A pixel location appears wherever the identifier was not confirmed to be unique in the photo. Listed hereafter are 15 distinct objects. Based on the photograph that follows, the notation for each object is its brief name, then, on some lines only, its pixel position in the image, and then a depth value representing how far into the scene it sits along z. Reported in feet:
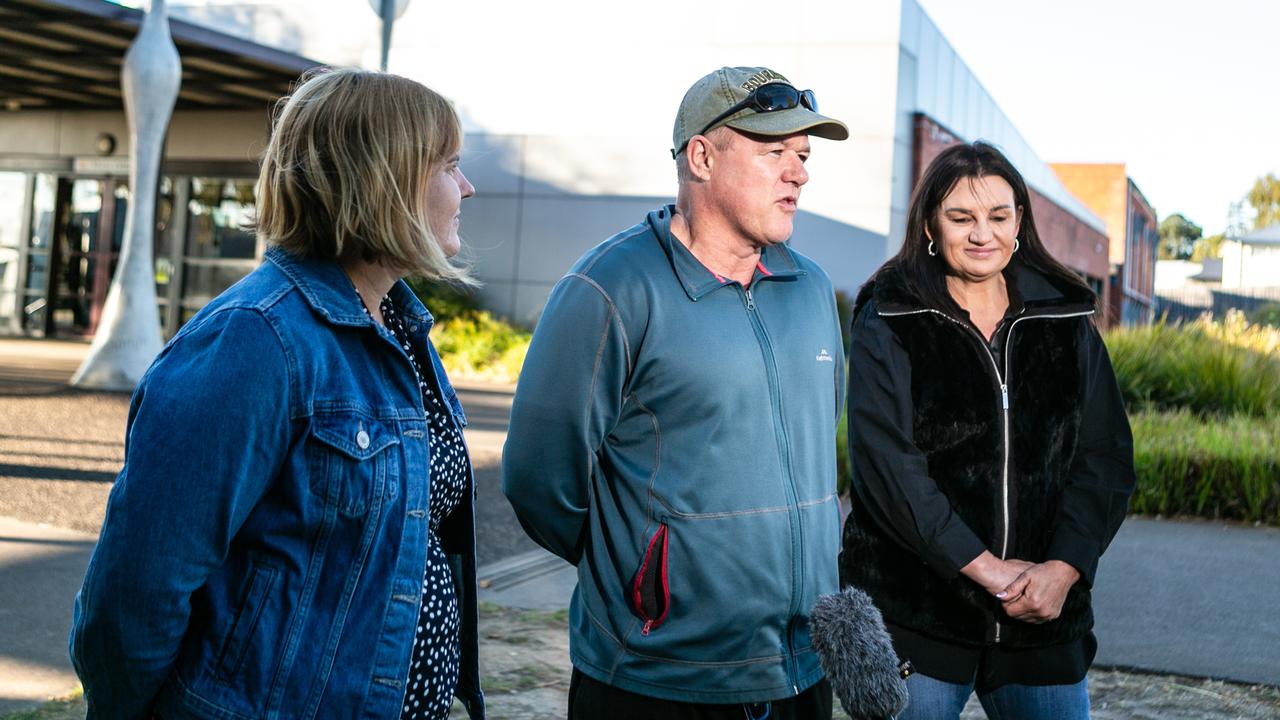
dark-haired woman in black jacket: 9.80
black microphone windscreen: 8.38
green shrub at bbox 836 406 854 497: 32.65
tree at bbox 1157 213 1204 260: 530.27
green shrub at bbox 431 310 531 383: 65.46
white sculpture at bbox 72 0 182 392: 45.88
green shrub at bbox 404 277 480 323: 71.56
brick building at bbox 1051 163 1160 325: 183.93
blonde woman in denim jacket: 6.12
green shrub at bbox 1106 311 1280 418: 41.42
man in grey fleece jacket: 8.82
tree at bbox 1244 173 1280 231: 314.55
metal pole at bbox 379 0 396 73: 30.48
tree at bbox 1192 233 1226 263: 415.93
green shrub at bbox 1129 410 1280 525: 30.07
